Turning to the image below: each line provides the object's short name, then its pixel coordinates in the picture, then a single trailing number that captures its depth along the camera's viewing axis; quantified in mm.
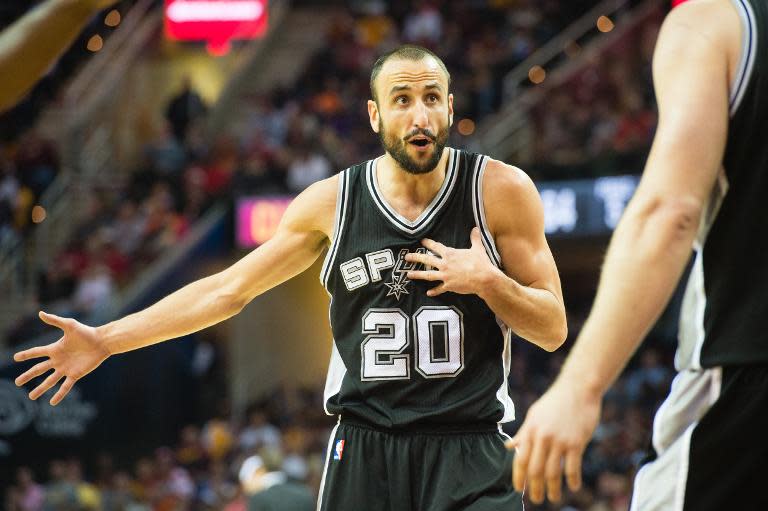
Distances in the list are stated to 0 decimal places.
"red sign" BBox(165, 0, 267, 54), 21266
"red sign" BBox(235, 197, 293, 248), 16484
